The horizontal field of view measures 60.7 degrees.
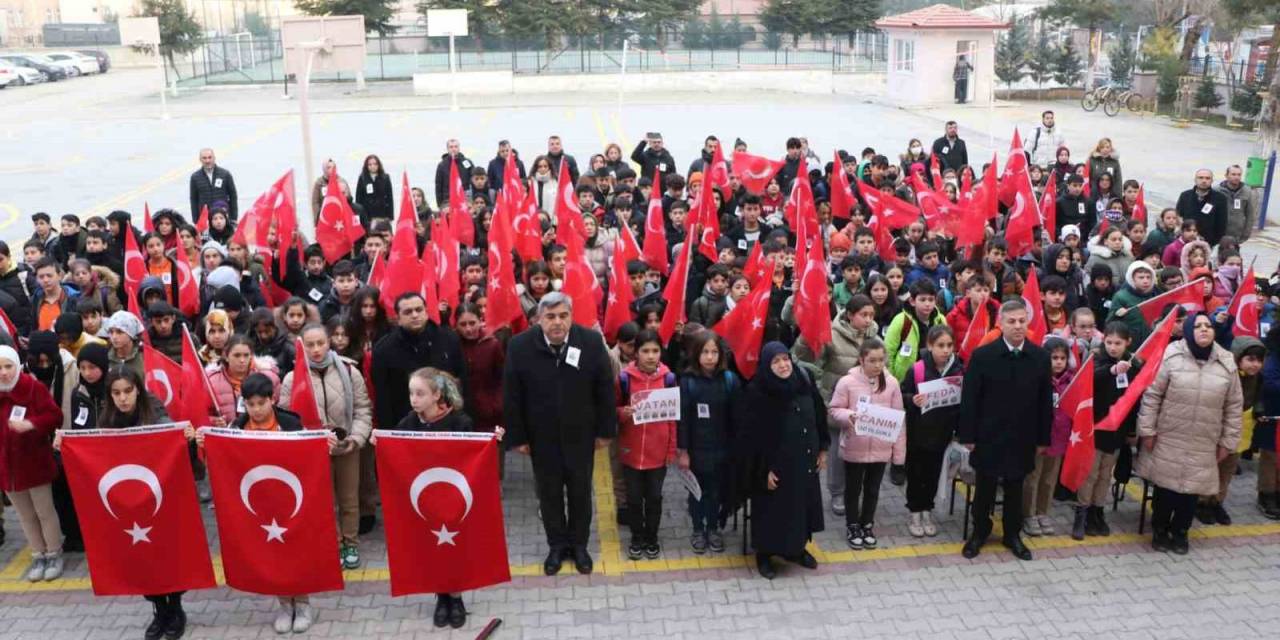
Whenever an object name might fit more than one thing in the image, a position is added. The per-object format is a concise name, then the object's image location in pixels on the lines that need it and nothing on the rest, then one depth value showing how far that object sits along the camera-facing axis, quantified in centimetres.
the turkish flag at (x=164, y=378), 678
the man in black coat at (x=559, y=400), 638
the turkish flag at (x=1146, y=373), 672
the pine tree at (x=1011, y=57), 4675
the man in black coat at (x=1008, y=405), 654
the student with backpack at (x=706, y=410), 665
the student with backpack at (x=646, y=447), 676
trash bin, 1734
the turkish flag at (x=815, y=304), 767
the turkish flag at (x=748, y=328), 750
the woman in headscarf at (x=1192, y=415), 664
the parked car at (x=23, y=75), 5281
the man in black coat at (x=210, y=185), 1458
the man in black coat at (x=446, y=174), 1532
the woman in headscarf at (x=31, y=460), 631
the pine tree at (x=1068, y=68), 4588
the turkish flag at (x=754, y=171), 1288
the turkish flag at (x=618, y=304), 823
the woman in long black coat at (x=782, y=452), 630
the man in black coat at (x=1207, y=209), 1251
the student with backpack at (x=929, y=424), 696
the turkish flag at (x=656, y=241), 1031
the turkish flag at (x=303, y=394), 640
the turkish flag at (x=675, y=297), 778
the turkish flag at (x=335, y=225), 1062
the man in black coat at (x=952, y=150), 1647
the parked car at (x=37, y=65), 5569
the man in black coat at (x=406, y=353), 684
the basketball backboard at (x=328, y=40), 1530
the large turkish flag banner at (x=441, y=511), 585
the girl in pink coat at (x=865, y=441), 674
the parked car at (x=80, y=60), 5931
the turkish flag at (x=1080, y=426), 675
